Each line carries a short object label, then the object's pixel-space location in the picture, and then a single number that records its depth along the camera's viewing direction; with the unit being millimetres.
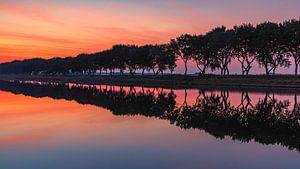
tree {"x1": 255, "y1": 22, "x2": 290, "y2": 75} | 96875
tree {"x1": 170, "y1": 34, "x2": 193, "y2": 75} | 124500
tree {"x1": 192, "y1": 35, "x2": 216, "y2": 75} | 116944
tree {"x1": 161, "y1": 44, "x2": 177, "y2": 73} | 130250
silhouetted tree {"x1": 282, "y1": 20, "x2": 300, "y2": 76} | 93562
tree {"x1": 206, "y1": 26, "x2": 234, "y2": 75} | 107806
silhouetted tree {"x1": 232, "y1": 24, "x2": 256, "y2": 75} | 103562
